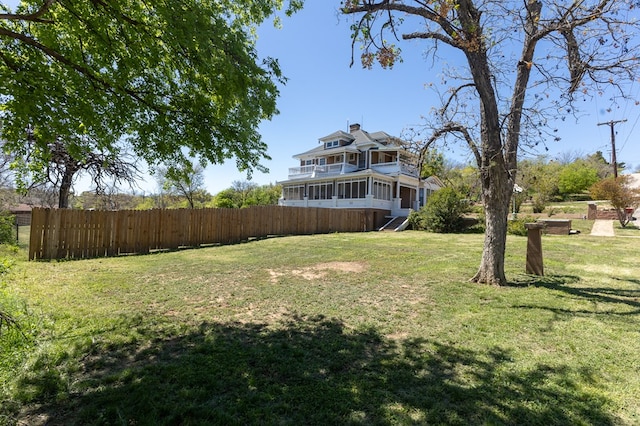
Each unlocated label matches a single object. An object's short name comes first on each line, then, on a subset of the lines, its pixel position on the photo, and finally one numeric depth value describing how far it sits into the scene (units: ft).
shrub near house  62.90
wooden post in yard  23.76
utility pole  81.04
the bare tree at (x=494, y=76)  18.19
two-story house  85.61
